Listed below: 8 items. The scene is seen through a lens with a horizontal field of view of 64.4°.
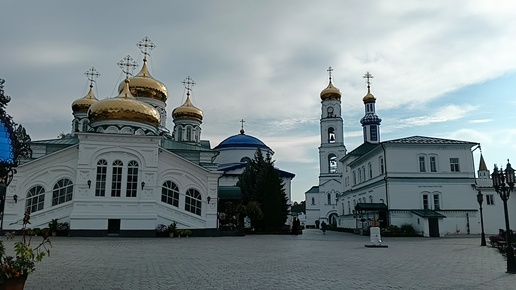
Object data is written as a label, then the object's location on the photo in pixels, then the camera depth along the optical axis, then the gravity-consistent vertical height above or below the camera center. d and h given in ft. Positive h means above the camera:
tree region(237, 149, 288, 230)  105.29 +5.50
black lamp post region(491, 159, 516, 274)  37.09 +3.28
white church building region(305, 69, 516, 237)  96.32 +6.58
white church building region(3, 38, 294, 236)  79.41 +6.69
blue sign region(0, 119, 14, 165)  21.09 +3.69
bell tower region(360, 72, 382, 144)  155.63 +33.65
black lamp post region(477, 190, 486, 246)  68.54 +3.10
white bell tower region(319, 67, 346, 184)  174.60 +38.61
